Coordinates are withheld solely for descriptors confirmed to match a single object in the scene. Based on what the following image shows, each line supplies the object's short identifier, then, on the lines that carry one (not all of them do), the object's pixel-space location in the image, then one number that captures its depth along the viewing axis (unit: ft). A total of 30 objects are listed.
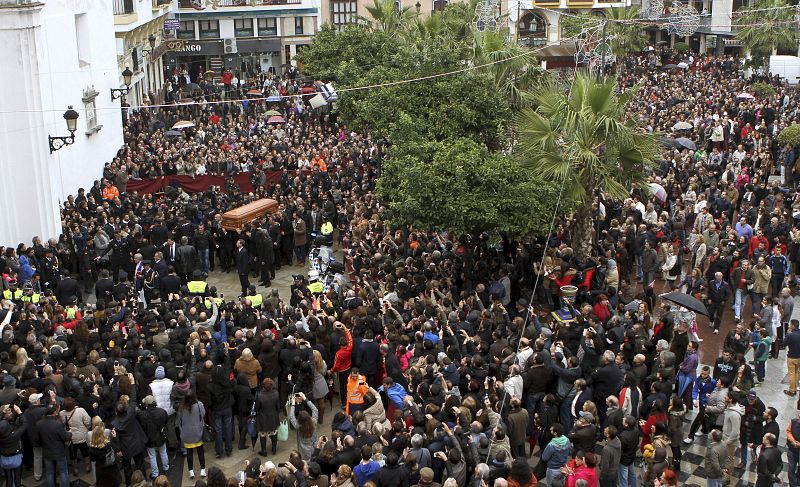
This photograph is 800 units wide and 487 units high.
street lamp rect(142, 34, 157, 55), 123.93
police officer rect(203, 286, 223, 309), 56.75
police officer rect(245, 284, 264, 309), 58.08
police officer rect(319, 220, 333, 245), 74.54
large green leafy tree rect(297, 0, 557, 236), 60.75
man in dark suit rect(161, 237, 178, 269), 68.39
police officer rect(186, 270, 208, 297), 61.46
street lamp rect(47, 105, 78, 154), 70.23
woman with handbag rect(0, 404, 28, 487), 42.09
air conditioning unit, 180.34
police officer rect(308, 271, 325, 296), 62.23
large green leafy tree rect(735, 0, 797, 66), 148.87
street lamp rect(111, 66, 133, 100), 93.91
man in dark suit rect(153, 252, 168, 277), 64.34
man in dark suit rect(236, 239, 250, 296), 68.90
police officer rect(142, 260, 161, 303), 64.08
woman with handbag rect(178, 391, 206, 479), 44.21
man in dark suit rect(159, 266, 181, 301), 62.59
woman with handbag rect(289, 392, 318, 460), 42.65
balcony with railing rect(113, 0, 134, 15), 118.21
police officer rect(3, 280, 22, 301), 60.03
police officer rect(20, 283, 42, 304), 59.67
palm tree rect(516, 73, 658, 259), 59.16
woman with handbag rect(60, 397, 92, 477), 43.16
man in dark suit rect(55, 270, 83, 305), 63.67
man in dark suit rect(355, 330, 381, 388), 49.14
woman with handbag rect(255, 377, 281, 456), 45.01
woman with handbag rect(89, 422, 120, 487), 42.01
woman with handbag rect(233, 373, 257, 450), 46.16
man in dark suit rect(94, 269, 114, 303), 61.67
